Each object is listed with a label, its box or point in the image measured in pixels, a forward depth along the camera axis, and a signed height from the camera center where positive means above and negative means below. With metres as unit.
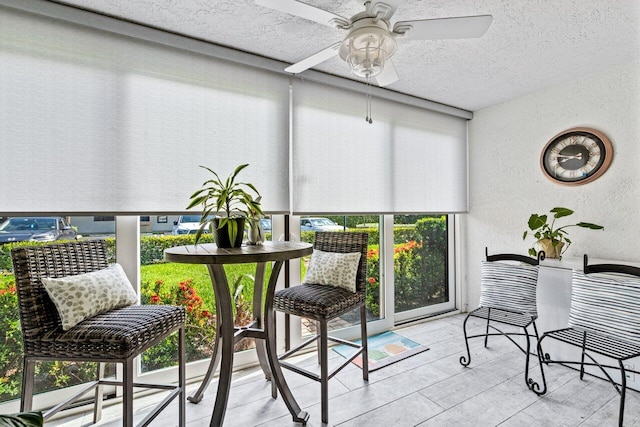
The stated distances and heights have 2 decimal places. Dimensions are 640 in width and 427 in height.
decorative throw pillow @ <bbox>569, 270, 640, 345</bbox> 1.94 -0.57
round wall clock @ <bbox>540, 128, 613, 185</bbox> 2.79 +0.51
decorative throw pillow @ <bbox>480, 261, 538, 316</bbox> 2.47 -0.57
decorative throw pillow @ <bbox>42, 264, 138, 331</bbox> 1.52 -0.39
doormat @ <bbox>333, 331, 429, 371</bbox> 2.63 -1.17
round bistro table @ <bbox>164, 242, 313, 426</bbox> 1.59 -0.58
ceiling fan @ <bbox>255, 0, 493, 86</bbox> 1.54 +0.90
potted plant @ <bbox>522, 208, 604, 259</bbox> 2.76 -0.20
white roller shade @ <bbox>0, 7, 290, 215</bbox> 1.82 +0.60
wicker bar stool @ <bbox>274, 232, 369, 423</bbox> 1.92 -0.54
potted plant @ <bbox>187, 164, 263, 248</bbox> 1.84 -0.04
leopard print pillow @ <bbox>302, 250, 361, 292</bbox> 2.28 -0.39
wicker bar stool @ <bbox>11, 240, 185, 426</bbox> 1.43 -0.52
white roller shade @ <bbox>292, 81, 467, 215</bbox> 2.72 +0.55
